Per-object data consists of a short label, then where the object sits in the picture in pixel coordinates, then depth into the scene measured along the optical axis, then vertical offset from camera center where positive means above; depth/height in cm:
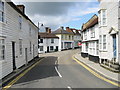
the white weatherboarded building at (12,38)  971 +60
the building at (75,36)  6533 +456
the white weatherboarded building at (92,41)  1909 +52
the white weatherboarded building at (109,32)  1230 +128
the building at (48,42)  4760 +93
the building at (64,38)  5344 +272
